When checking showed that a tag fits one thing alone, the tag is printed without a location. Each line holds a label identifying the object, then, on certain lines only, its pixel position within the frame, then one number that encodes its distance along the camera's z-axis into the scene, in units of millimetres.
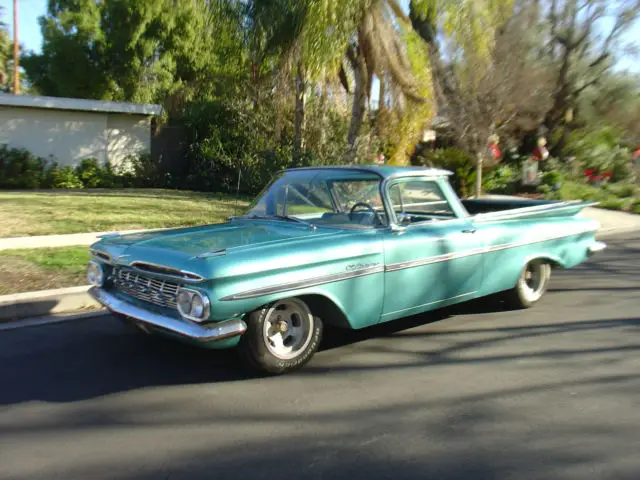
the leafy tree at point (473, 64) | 14859
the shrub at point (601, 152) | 22297
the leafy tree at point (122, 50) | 26500
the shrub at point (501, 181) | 20281
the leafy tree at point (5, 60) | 28297
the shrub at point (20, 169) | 17125
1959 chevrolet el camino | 4375
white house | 17688
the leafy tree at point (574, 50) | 20375
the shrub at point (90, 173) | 18438
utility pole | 29544
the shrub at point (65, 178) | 18000
